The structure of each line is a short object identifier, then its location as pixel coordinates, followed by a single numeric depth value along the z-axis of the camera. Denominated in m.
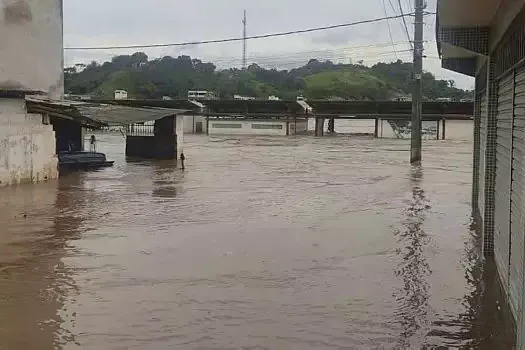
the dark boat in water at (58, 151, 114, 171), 24.89
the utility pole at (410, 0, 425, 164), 26.39
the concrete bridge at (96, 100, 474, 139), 48.50
